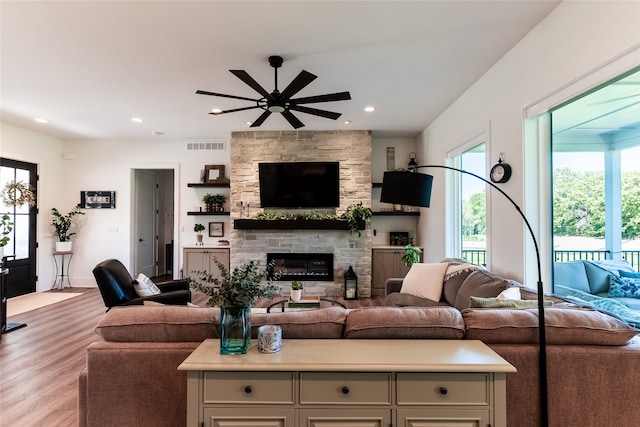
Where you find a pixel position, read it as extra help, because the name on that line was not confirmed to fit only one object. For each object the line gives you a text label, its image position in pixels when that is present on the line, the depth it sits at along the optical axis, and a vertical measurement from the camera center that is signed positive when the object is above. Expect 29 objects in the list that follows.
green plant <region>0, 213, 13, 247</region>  4.92 -0.17
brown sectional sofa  1.56 -0.67
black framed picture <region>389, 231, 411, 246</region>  5.89 -0.37
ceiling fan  2.64 +1.12
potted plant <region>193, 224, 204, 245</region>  6.03 -0.23
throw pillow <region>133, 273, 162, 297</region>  3.14 -0.70
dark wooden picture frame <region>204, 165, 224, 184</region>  6.06 +0.85
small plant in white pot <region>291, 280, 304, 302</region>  3.84 -0.90
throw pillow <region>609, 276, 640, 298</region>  2.18 -0.48
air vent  6.18 +1.39
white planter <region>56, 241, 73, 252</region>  5.88 -0.53
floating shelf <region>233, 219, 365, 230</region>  5.38 -0.10
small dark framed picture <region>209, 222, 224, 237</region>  6.16 -0.24
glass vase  1.51 -0.54
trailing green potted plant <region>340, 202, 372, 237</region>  5.34 +0.05
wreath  4.93 +0.37
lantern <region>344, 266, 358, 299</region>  5.31 -1.14
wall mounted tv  5.51 +0.61
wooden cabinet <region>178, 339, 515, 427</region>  1.37 -0.75
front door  5.17 -0.32
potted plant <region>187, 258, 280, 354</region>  1.52 -0.41
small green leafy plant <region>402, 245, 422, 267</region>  4.86 -0.57
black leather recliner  2.93 -0.68
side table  6.02 -0.99
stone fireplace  5.56 +0.47
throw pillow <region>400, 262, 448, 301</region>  3.40 -0.69
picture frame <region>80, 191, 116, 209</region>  6.17 +0.36
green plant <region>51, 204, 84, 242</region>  5.93 -0.12
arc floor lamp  1.88 +0.18
